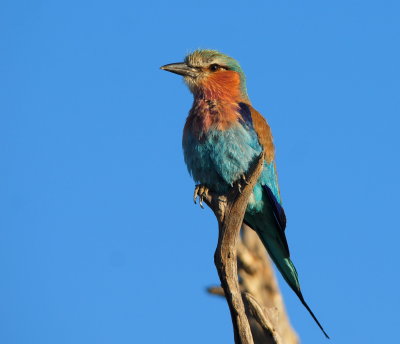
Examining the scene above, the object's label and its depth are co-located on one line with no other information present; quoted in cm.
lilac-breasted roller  1105
